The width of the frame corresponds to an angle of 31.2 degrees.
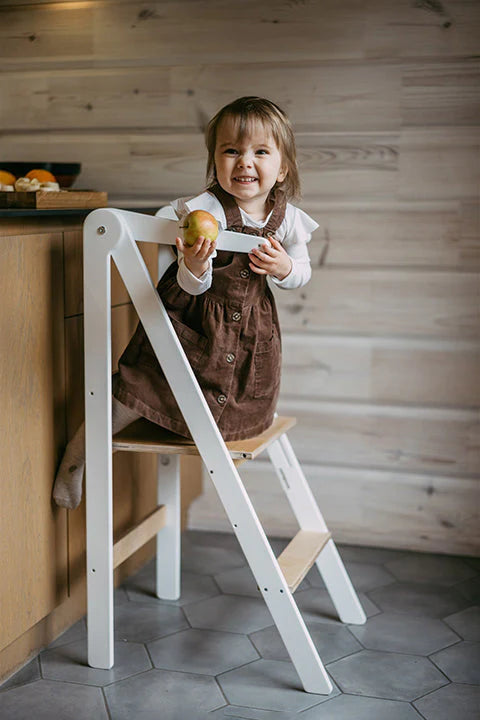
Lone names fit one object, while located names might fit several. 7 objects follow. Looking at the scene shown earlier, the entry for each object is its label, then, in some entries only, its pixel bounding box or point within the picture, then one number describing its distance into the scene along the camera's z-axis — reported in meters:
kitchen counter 1.61
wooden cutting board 1.90
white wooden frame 1.70
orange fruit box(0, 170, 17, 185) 2.13
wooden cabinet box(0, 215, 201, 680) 1.67
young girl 1.74
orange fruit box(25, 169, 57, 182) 2.19
